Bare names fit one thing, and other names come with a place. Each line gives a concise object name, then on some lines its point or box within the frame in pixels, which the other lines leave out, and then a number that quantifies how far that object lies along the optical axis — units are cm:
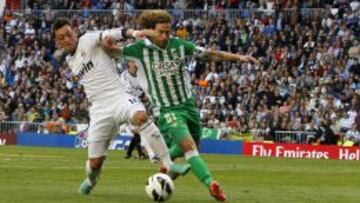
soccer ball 1460
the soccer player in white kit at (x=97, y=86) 1580
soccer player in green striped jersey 1559
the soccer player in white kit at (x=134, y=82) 1651
